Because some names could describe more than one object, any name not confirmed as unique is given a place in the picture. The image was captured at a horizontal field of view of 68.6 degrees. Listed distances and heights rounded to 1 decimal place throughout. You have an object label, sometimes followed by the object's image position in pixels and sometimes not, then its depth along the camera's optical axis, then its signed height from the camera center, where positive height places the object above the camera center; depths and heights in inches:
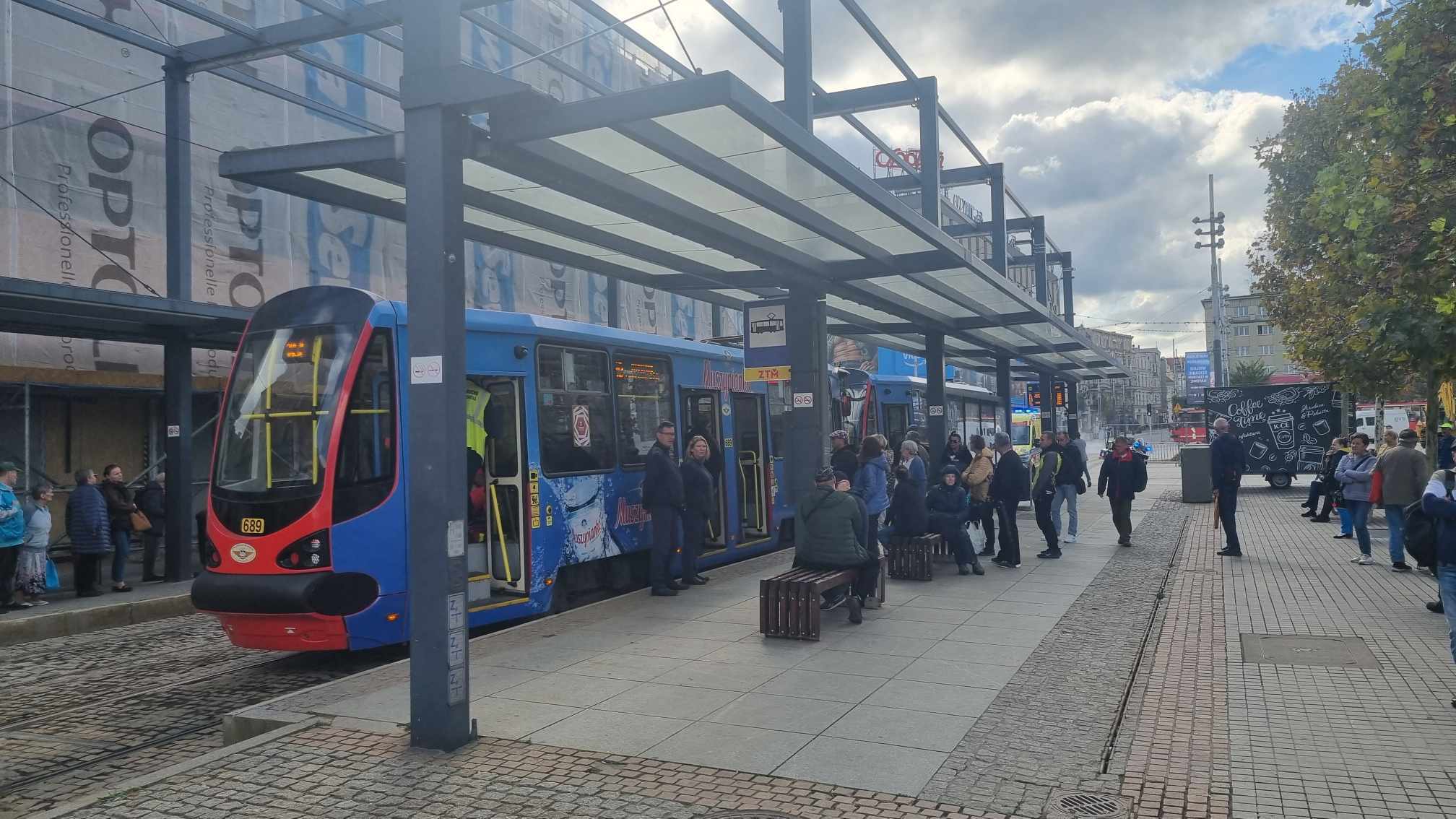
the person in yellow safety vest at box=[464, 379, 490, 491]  383.9 +8.9
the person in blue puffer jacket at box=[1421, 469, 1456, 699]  263.1 -20.7
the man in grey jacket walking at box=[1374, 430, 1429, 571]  470.0 -21.4
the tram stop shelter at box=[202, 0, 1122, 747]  243.0 +81.3
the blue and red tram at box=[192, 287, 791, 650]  321.7 -3.9
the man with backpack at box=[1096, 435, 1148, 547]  589.6 -25.0
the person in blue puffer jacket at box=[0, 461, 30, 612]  462.0 -30.5
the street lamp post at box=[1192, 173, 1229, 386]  1689.2 +240.7
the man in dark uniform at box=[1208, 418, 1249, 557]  538.6 -17.9
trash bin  956.0 -38.9
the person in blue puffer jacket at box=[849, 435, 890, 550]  477.1 -17.3
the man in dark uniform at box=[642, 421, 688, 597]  438.3 -21.0
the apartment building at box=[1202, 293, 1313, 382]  4192.9 +375.6
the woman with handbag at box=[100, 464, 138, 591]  529.7 -27.3
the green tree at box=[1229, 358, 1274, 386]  2517.2 +141.1
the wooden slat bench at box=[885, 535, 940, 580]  481.7 -53.2
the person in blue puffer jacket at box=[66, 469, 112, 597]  501.0 -31.0
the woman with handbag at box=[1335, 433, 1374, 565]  528.7 -28.0
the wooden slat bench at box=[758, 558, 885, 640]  348.2 -53.1
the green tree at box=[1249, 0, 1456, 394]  352.5 +82.0
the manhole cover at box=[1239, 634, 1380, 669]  313.0 -67.9
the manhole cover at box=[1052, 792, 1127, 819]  191.0 -67.8
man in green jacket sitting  378.6 -31.8
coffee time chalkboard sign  1079.0 +8.4
